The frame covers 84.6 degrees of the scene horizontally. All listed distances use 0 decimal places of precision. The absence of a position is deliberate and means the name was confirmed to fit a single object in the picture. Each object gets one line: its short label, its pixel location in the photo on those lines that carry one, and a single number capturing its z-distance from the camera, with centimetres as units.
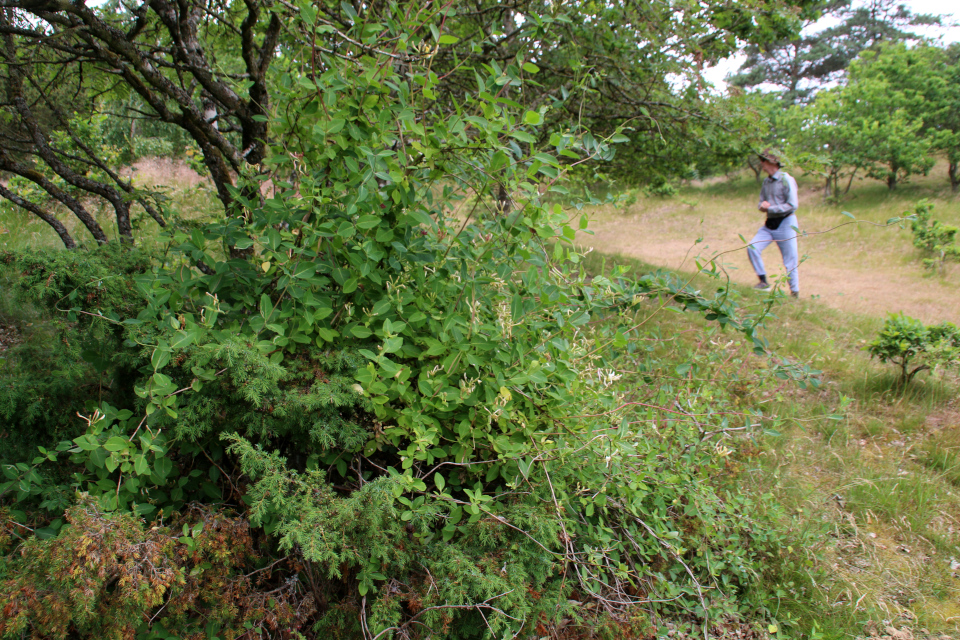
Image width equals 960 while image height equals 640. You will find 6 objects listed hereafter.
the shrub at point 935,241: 1021
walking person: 616
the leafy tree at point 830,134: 1956
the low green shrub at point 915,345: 381
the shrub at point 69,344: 179
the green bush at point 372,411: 158
